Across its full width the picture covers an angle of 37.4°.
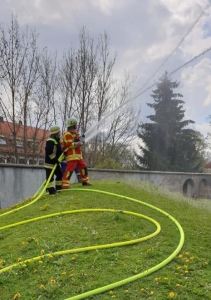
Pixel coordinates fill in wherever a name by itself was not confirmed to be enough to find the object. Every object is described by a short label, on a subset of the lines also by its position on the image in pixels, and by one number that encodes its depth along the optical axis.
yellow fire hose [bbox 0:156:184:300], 2.89
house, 15.42
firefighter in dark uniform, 7.14
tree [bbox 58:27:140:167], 17.34
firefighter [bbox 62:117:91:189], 7.38
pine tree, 25.45
